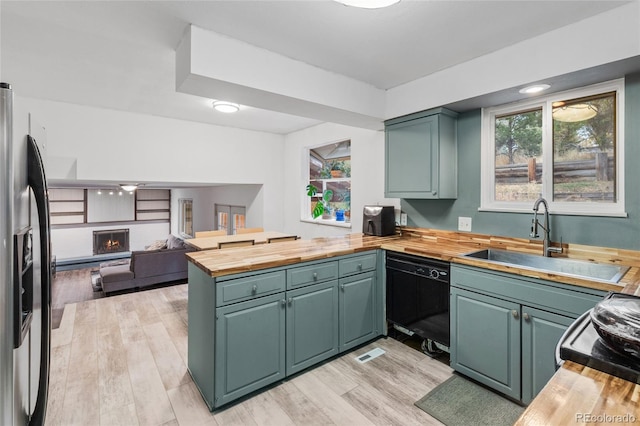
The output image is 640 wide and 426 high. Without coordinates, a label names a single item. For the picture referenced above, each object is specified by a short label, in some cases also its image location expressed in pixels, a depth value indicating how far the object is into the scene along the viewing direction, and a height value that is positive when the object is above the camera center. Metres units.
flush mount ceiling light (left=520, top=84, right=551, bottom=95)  2.22 +0.89
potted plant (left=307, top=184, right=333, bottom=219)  4.67 +0.06
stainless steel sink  2.02 -0.39
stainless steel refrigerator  0.84 -0.21
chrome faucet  2.23 -0.14
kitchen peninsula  1.92 -0.51
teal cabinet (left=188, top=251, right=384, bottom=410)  1.94 -0.79
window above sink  2.15 +0.45
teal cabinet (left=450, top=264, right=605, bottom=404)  1.78 -0.73
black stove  0.83 -0.41
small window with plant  4.38 +0.39
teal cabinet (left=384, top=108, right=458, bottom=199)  2.81 +0.52
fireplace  8.66 -0.87
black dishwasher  2.39 -0.72
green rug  1.87 -1.26
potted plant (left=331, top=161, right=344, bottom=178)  4.45 +0.60
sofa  4.70 -0.95
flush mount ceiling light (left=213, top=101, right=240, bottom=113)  3.51 +1.19
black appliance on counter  3.29 -0.11
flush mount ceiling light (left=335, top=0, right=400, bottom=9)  1.57 +1.06
